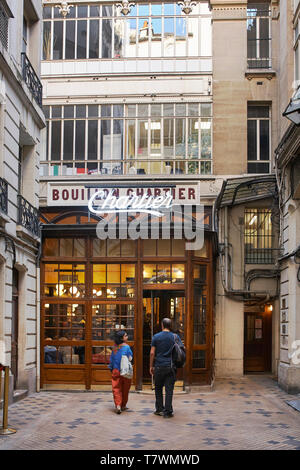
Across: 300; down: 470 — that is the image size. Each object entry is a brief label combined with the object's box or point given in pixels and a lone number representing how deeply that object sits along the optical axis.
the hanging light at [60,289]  16.59
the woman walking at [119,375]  12.70
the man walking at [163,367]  12.15
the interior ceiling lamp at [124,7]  21.55
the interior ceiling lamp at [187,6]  21.48
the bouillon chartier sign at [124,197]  16.94
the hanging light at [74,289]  16.61
